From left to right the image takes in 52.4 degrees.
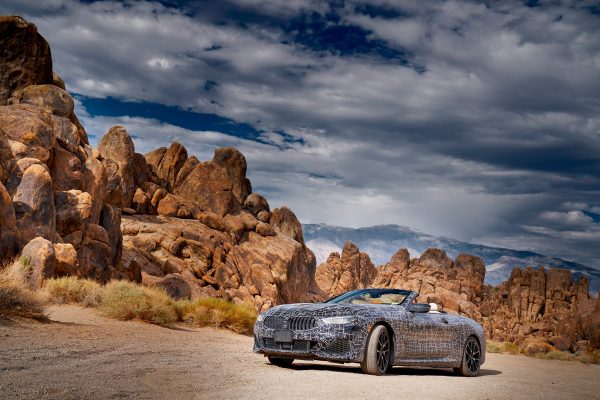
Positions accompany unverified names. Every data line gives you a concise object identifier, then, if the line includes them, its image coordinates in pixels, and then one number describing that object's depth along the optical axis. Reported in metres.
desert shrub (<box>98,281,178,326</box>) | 16.62
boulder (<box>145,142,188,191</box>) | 64.75
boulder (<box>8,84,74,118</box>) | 31.56
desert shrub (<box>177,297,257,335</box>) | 20.42
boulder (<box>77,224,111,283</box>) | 26.77
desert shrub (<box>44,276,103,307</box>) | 17.98
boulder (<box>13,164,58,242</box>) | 21.52
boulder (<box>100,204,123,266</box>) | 31.45
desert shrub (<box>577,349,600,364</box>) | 26.83
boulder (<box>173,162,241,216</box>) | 60.69
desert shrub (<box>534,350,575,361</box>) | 27.98
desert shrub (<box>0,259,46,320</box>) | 12.83
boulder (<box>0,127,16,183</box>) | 21.52
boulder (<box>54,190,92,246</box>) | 25.52
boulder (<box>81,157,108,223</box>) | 29.27
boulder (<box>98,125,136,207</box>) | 52.31
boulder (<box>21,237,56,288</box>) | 18.46
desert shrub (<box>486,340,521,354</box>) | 29.70
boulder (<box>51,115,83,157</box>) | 29.00
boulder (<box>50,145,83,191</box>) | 27.09
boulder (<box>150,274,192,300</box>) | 36.94
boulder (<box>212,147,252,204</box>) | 70.50
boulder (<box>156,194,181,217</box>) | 53.78
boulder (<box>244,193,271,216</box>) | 68.50
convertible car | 9.59
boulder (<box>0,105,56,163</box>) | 24.01
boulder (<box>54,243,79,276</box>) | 21.38
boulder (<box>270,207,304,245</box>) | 69.89
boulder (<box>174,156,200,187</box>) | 64.12
